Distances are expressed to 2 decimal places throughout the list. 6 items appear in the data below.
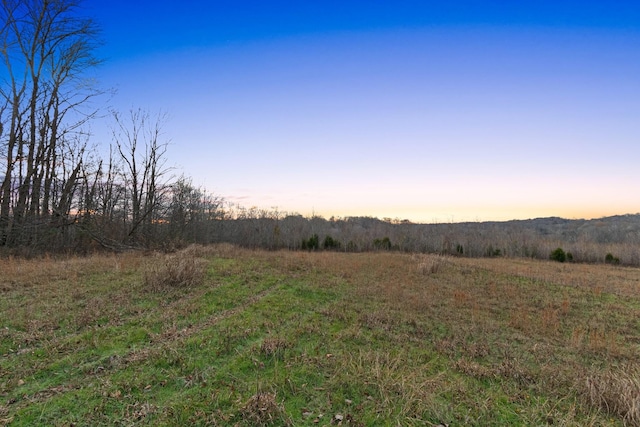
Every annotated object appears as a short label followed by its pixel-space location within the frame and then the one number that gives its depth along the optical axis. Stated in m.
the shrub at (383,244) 30.50
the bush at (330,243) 30.27
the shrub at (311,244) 29.91
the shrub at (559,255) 24.98
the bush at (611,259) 23.73
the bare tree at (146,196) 19.23
